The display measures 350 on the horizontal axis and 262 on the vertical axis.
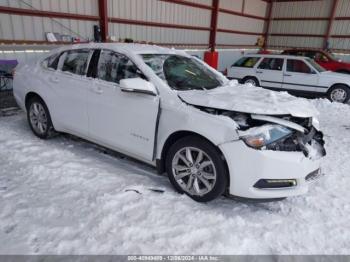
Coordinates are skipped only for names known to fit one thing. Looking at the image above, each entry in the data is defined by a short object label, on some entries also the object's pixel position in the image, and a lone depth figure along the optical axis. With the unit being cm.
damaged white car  280
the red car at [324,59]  1138
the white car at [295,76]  912
